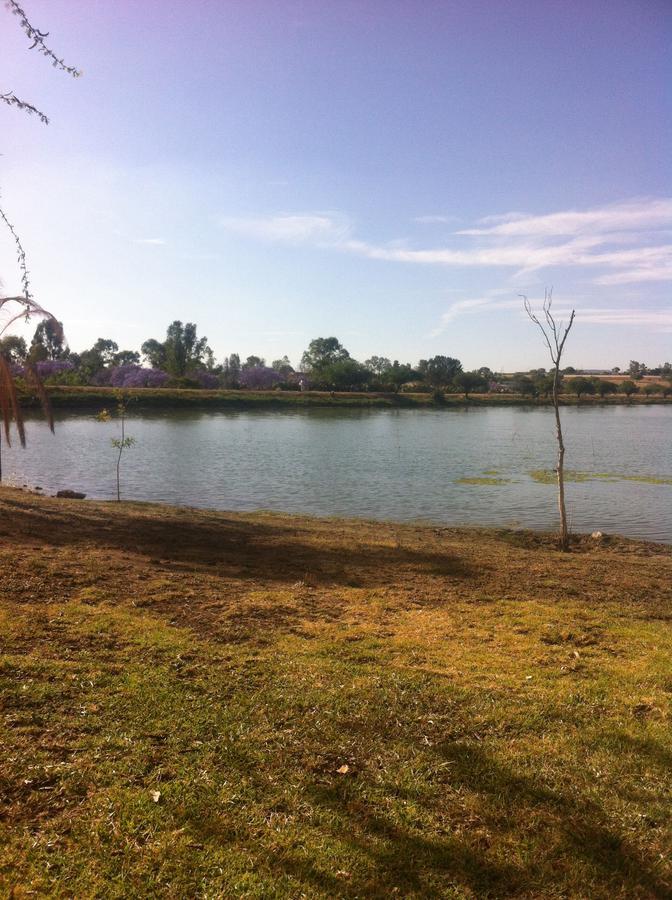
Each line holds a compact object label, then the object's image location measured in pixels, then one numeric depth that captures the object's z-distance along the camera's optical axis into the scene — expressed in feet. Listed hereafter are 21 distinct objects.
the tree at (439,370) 456.04
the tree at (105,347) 534.78
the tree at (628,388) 432.25
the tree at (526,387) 416.30
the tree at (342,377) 404.98
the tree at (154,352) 442.26
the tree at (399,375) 421.59
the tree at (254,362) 570.05
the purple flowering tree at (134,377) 376.68
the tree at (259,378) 447.83
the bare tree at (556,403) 51.31
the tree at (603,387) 428.97
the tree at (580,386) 421.59
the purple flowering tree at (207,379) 402.76
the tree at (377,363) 593.83
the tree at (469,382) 428.56
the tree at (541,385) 337.07
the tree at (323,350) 536.83
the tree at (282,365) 609.01
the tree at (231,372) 422.82
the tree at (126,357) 496.02
